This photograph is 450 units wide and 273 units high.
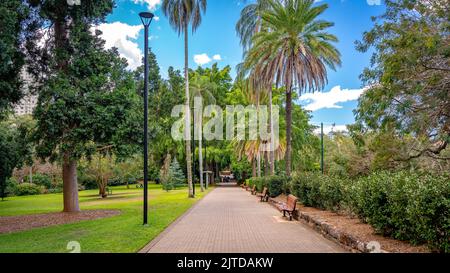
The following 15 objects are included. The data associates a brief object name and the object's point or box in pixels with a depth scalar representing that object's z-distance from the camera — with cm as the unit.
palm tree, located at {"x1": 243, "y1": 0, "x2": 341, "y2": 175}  2289
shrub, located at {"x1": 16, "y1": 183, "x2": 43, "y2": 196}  5303
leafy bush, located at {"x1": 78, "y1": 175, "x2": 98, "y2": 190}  5810
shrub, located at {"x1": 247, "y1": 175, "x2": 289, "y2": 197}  2633
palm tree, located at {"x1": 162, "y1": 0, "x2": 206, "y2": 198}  3020
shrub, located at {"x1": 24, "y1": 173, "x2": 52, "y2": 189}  5944
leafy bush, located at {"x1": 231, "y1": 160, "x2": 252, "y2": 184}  6181
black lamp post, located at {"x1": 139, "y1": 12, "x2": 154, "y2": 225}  1336
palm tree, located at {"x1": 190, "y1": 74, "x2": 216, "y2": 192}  4904
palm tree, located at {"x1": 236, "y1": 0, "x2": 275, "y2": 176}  3597
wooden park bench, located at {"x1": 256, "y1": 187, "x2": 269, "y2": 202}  2576
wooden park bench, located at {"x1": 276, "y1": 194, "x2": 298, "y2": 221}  1465
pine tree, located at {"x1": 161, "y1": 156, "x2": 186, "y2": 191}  5025
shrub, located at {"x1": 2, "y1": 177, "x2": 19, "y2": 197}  4702
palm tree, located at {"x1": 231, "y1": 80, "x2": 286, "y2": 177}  3953
